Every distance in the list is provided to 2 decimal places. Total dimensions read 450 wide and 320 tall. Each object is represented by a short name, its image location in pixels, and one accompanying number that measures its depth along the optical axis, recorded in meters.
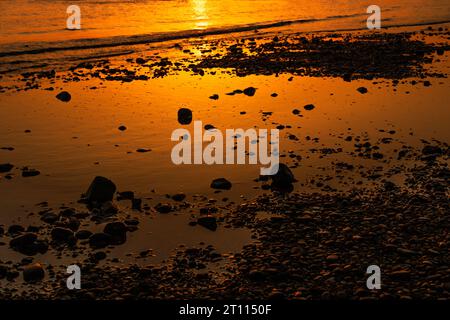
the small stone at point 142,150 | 13.66
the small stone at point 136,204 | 10.47
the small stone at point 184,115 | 16.25
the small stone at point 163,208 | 10.42
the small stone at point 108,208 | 10.19
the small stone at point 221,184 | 11.39
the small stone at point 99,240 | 9.09
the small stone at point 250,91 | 19.06
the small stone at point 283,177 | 11.30
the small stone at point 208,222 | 9.73
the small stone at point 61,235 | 9.19
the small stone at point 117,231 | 9.29
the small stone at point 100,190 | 10.59
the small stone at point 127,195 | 10.82
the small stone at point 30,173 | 12.08
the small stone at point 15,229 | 9.48
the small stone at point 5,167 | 12.31
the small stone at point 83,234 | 9.27
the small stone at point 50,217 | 9.88
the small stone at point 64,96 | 18.75
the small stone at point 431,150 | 13.01
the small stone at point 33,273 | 8.12
